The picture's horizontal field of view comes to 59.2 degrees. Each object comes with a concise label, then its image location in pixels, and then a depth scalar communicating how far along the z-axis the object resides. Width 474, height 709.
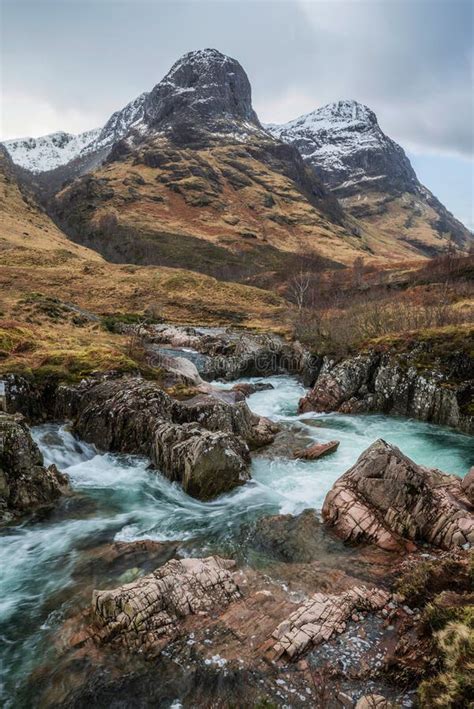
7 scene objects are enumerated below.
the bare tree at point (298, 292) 80.46
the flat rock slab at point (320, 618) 7.24
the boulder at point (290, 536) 10.56
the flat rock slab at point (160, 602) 7.53
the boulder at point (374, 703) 6.01
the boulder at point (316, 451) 17.48
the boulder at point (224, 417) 17.78
